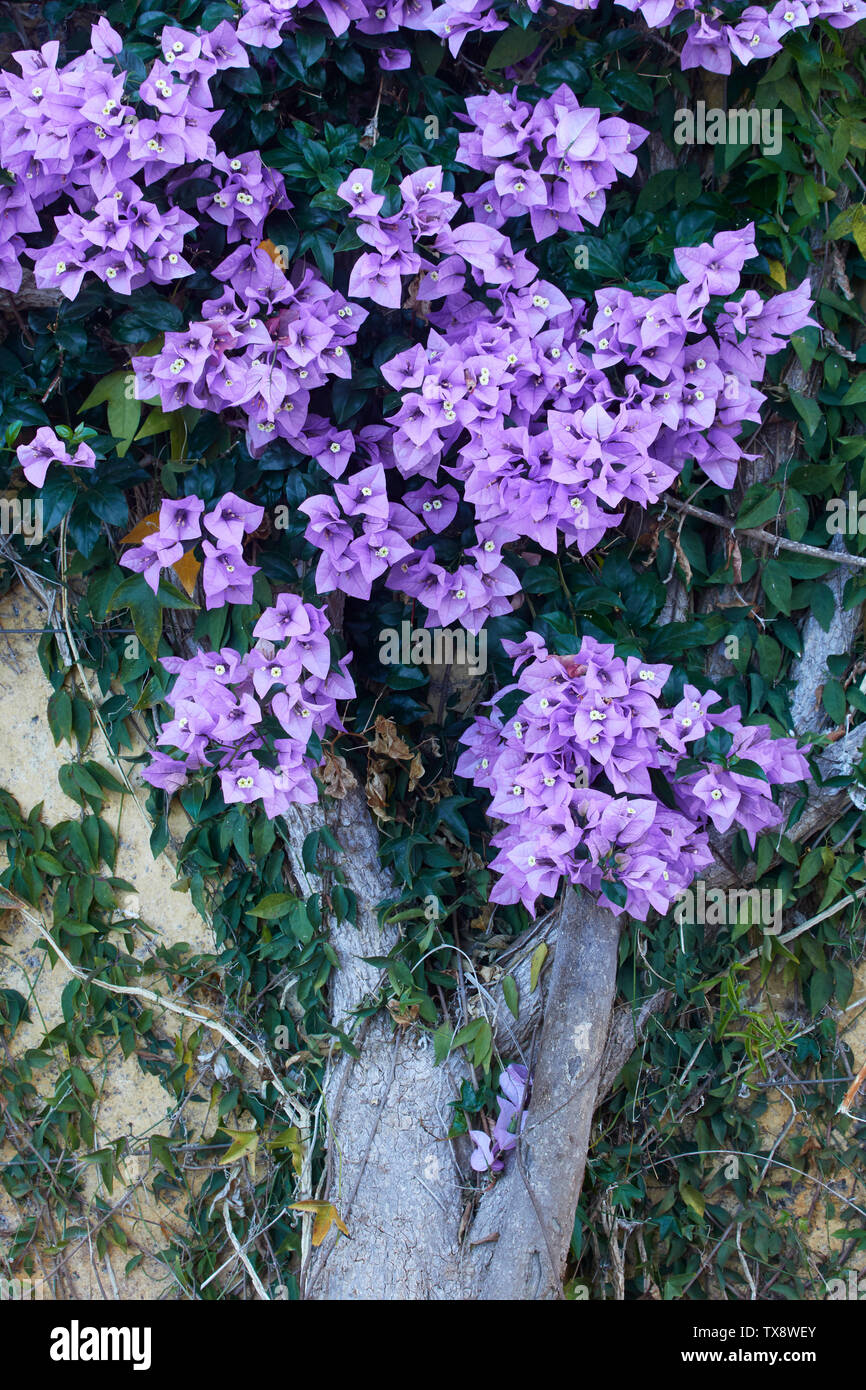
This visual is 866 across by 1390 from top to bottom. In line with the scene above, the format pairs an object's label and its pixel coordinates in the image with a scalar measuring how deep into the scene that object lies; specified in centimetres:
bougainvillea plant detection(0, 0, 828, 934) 167
